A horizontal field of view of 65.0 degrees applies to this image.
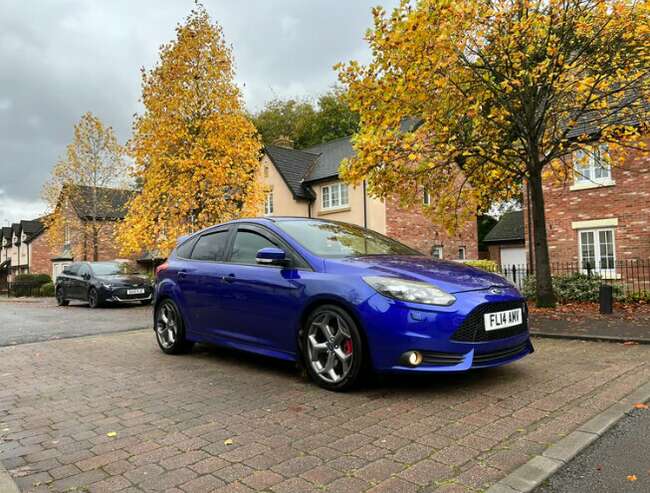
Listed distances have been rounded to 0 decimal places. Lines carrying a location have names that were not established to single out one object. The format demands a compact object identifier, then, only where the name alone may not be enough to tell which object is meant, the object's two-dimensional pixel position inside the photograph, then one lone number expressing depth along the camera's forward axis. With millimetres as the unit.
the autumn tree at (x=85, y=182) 28406
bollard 9945
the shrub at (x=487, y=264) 19612
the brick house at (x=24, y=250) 45844
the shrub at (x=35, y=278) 34559
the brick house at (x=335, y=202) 23922
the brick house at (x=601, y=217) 15727
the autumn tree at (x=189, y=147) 16453
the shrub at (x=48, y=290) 29141
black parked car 16344
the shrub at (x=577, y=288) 12766
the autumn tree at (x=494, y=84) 9547
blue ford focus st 4141
